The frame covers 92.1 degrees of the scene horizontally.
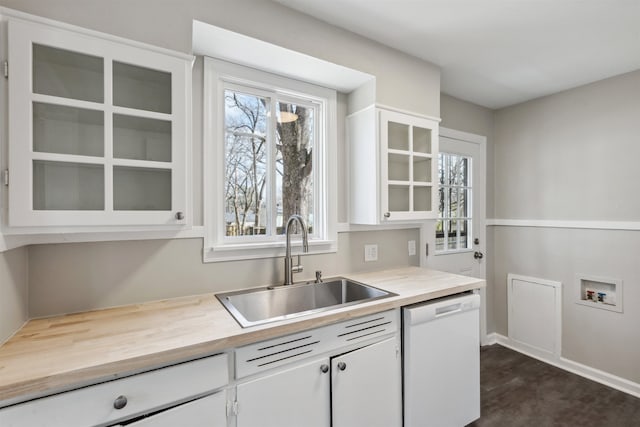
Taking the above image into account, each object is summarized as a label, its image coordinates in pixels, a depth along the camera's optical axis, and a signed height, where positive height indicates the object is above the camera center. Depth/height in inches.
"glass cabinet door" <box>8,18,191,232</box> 42.3 +13.1
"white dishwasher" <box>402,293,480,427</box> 64.5 -33.1
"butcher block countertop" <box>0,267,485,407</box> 34.8 -17.5
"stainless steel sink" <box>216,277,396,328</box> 65.9 -19.2
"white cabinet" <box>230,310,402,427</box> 47.6 -28.3
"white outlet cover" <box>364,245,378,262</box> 89.4 -11.5
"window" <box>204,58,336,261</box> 70.1 +13.9
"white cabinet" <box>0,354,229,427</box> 34.5 -23.1
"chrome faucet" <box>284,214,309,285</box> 71.0 -8.7
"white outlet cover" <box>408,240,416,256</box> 98.8 -11.0
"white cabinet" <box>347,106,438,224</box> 80.0 +12.9
